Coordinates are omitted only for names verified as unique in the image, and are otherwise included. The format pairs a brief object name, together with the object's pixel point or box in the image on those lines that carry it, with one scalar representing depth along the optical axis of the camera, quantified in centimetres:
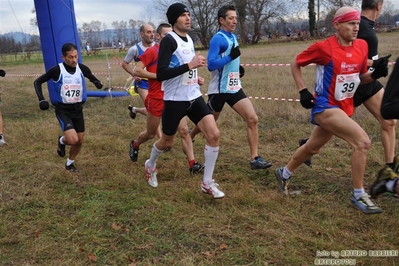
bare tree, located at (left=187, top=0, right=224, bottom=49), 5044
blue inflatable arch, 1052
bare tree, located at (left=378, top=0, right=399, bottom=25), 6138
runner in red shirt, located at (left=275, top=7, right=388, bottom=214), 379
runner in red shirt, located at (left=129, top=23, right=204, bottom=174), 541
